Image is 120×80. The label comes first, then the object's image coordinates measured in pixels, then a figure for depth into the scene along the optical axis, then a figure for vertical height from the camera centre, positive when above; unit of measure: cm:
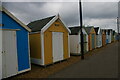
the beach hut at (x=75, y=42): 1415 -34
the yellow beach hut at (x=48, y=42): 877 -19
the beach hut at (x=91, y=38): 1844 +22
